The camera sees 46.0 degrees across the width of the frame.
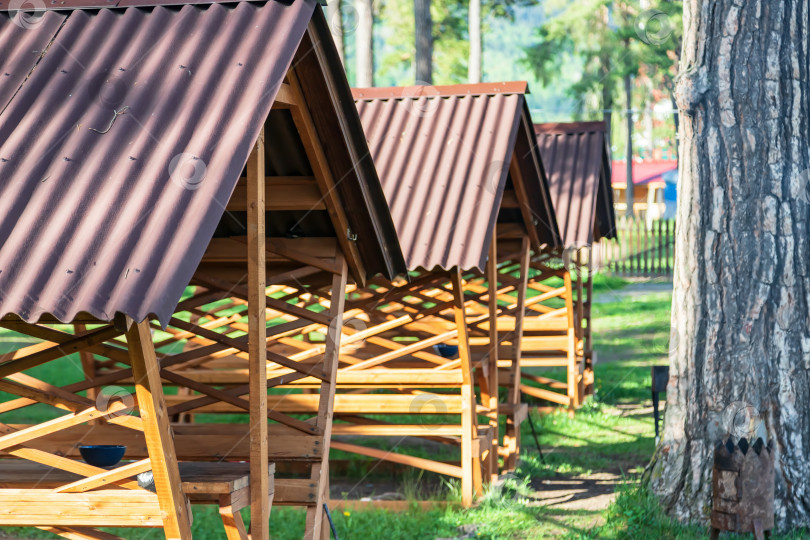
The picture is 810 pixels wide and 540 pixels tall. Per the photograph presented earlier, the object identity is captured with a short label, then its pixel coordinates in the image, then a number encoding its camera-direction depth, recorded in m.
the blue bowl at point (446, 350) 9.99
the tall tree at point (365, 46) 21.70
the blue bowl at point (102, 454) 4.93
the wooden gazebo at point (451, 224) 8.48
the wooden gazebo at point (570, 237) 13.75
